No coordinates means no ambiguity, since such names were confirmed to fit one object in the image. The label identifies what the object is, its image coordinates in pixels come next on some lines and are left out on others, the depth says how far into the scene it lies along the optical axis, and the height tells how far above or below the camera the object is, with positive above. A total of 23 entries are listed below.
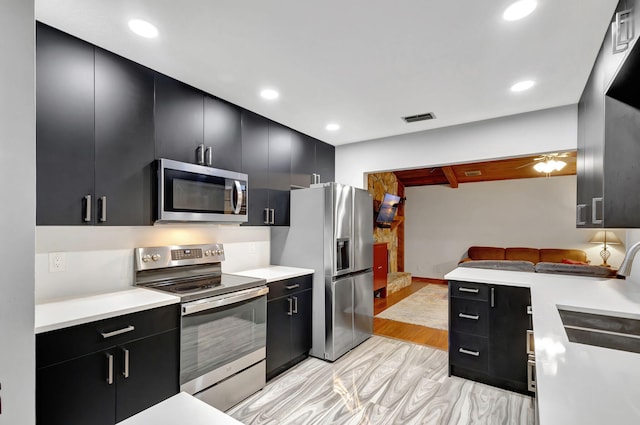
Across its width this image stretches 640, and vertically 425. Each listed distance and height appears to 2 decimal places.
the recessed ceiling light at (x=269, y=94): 2.57 +1.00
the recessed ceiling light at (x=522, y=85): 2.38 +1.00
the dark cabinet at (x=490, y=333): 2.48 -1.01
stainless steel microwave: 2.22 +0.14
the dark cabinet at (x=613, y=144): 1.30 +0.33
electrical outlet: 1.94 -0.32
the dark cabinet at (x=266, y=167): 2.99 +0.45
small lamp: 5.70 -0.51
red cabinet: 5.53 -1.02
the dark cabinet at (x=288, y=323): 2.74 -1.05
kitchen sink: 1.48 -0.60
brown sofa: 5.99 -0.85
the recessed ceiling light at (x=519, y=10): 1.53 +1.03
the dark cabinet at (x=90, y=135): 1.72 +0.47
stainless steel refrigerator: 3.13 -0.46
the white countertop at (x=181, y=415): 0.76 -0.52
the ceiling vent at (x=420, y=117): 3.09 +0.96
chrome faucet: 1.32 -0.21
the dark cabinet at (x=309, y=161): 3.58 +0.64
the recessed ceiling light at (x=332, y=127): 3.42 +0.95
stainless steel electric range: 2.06 -0.79
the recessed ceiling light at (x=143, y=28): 1.70 +1.03
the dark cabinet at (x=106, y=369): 1.46 -0.84
